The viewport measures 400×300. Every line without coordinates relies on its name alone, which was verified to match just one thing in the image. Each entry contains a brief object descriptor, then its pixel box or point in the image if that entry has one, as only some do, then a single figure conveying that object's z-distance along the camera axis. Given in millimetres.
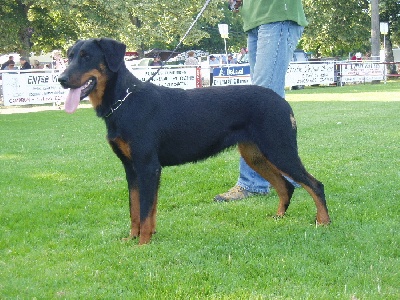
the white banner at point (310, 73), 26938
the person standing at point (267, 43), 5316
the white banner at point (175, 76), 20500
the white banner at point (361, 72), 29928
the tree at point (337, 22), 38781
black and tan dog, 4133
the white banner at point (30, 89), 18016
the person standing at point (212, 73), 22828
